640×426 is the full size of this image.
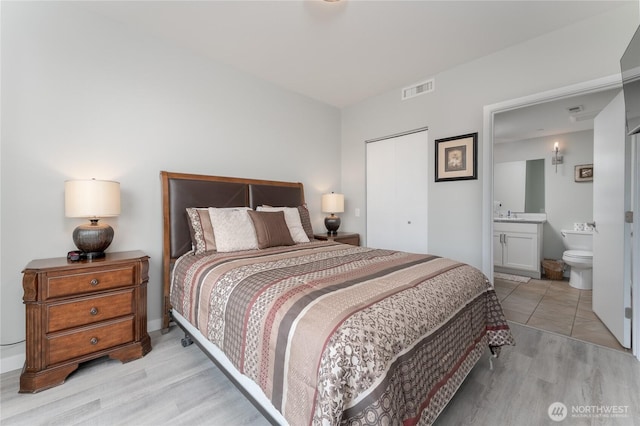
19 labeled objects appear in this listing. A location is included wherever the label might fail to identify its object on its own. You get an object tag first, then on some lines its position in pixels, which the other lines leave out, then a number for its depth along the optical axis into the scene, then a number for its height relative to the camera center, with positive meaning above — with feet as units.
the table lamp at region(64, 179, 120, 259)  6.23 +0.07
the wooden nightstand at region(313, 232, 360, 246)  11.69 -1.21
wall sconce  14.99 +3.09
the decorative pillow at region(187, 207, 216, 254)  7.77 -0.60
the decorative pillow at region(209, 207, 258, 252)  7.75 -0.59
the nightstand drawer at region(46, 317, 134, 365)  5.71 -2.98
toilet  11.68 -2.05
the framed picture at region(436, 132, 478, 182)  9.59 +2.00
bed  2.94 -1.64
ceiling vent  11.39 +4.47
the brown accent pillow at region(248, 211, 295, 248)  8.25 -0.60
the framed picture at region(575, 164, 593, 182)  13.87 +2.02
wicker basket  13.50 -3.02
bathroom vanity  13.97 -1.94
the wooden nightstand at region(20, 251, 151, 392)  5.49 -2.35
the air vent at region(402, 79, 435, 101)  10.70 +5.09
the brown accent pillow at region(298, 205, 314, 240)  10.57 -0.46
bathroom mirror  15.83 +1.58
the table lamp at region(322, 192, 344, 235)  12.31 +0.17
